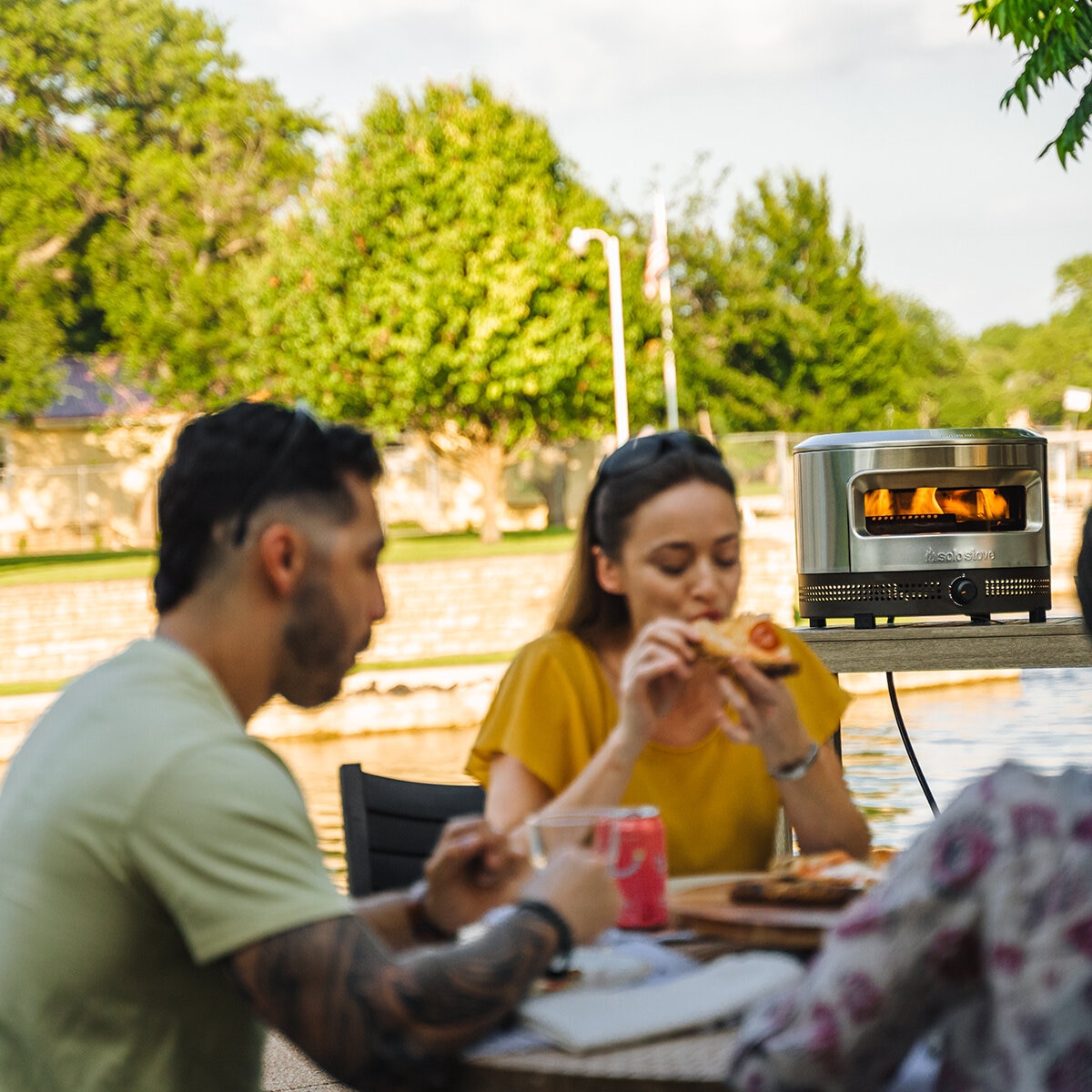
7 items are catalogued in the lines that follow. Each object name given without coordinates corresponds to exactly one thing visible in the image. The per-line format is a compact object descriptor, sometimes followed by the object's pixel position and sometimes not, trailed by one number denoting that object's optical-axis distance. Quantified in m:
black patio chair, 2.95
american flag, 24.83
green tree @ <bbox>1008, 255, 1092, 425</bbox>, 69.56
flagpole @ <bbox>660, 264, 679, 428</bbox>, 29.36
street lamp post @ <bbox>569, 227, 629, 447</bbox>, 26.93
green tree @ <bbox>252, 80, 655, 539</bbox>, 29.41
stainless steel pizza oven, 4.54
